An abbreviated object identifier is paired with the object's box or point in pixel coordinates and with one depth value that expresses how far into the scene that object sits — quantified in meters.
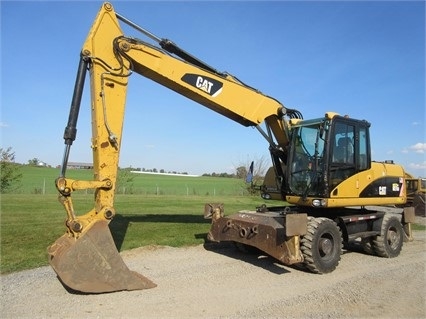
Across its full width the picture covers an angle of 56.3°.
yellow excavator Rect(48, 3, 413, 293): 5.86
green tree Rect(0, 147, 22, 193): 27.27
